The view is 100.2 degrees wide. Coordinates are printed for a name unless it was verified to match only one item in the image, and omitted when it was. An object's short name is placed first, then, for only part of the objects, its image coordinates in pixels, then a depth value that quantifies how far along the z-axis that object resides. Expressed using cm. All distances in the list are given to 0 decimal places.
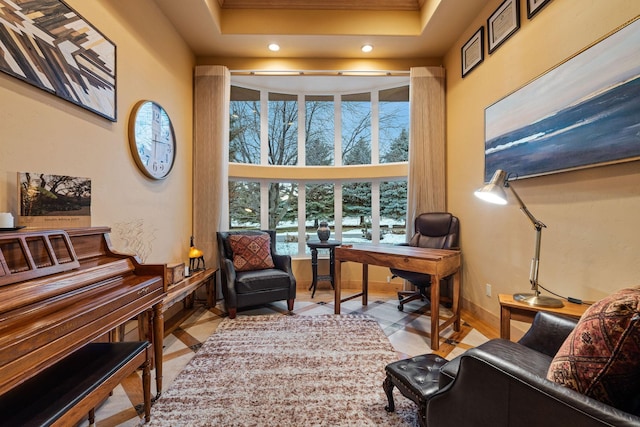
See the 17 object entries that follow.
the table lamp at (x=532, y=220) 174
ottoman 128
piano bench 94
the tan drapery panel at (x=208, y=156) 342
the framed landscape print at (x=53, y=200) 141
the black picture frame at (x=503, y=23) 229
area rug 150
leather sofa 74
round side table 359
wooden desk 225
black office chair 308
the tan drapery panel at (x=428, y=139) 343
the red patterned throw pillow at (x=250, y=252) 322
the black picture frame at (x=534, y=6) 204
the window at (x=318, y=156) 407
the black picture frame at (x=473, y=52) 276
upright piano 90
